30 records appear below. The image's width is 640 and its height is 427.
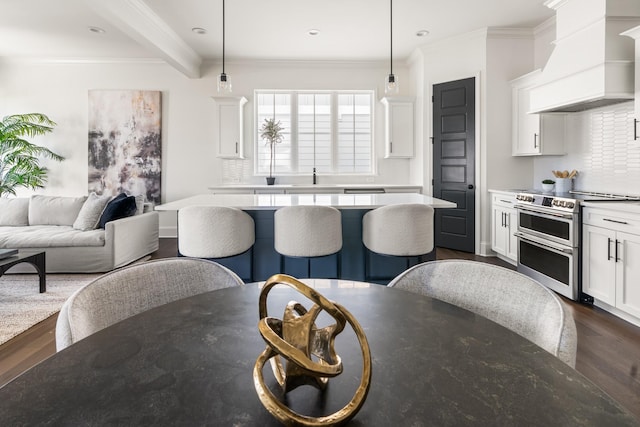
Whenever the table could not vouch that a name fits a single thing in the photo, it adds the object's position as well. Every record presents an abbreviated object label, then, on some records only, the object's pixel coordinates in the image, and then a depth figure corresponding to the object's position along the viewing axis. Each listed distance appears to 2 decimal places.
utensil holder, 3.89
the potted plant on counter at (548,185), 4.00
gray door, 4.95
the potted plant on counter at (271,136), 5.92
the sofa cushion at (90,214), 4.32
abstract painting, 5.97
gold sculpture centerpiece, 0.47
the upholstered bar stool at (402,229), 2.62
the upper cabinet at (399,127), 5.80
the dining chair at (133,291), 0.85
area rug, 2.73
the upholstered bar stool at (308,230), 2.61
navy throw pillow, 4.25
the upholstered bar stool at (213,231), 2.62
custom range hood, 2.99
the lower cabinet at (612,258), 2.58
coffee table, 3.22
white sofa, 3.98
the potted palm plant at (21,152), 5.46
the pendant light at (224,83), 3.35
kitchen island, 3.04
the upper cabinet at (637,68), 2.79
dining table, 0.50
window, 6.22
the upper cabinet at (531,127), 4.23
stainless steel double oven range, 3.06
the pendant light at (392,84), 3.29
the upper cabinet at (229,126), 5.78
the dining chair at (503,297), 0.80
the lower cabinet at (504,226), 4.23
